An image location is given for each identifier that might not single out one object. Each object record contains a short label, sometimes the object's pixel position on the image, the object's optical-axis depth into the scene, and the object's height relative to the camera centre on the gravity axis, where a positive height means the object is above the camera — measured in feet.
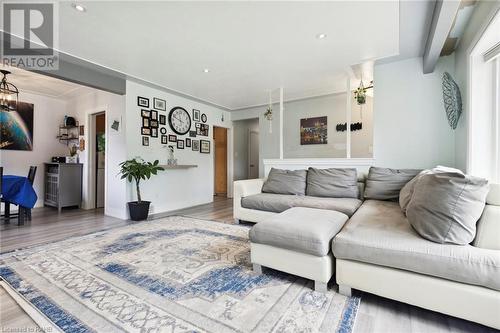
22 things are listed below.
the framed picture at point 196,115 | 16.96 +3.86
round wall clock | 15.15 +3.15
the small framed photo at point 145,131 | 13.41 +2.09
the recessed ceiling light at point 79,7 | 6.65 +4.75
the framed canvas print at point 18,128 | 14.43 +2.44
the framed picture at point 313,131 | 16.58 +2.64
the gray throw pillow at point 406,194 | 6.86 -0.91
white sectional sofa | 3.89 -1.96
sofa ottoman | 5.27 -1.96
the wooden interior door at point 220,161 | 22.79 +0.44
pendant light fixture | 11.10 +3.65
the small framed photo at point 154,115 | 13.97 +3.17
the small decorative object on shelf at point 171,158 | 14.98 +0.48
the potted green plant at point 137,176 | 12.00 -0.59
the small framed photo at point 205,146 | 17.80 +1.52
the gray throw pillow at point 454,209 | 4.28 -0.85
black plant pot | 12.18 -2.46
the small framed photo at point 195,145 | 16.96 +1.54
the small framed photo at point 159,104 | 14.14 +3.92
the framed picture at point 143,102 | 13.28 +3.81
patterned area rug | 4.33 -3.02
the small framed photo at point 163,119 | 14.52 +2.99
